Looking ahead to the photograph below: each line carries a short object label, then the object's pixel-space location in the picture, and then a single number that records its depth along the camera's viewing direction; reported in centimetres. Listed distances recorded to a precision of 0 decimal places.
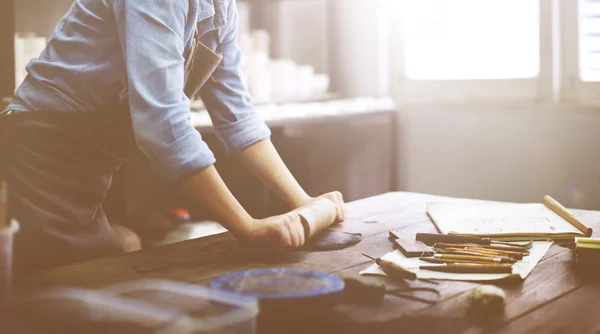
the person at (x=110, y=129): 121
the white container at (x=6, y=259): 66
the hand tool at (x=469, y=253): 111
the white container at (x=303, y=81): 349
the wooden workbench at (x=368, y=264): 84
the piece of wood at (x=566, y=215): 132
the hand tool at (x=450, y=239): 122
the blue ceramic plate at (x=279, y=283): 81
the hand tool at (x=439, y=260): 109
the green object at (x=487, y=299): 87
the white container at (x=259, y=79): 322
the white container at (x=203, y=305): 56
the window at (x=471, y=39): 305
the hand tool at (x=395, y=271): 101
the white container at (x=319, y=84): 361
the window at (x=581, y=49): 285
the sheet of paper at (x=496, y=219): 134
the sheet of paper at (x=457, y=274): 103
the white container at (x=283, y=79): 339
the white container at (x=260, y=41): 350
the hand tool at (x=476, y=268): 104
